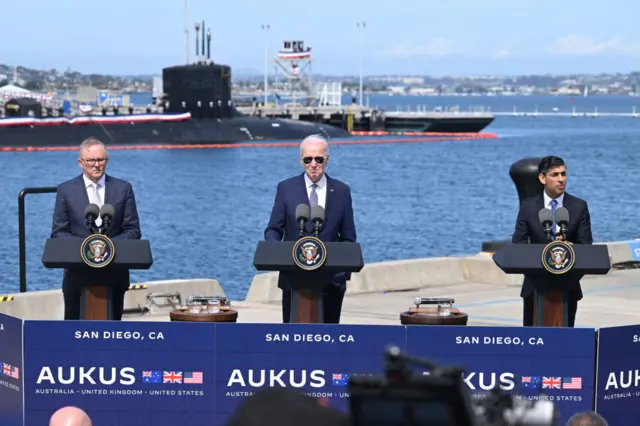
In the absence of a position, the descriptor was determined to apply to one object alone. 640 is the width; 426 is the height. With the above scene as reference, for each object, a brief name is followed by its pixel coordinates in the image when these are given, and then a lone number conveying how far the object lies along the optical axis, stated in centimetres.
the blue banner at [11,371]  1150
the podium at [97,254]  1194
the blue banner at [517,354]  1134
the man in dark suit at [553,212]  1244
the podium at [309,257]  1192
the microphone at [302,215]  1204
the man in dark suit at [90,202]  1242
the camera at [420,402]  398
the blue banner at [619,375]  1151
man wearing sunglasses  1255
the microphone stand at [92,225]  1209
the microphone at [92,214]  1205
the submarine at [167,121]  12387
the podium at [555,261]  1205
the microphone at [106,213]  1206
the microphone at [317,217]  1202
